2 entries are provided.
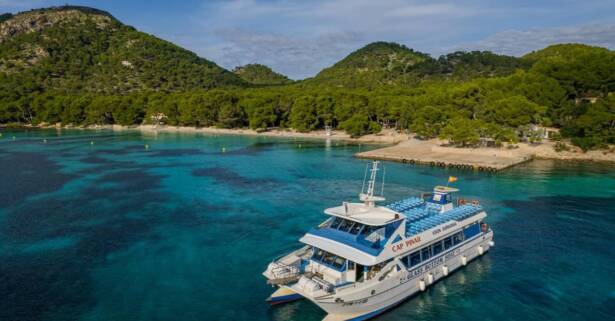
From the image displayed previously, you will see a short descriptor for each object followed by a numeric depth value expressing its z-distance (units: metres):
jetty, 67.06
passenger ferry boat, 21.06
